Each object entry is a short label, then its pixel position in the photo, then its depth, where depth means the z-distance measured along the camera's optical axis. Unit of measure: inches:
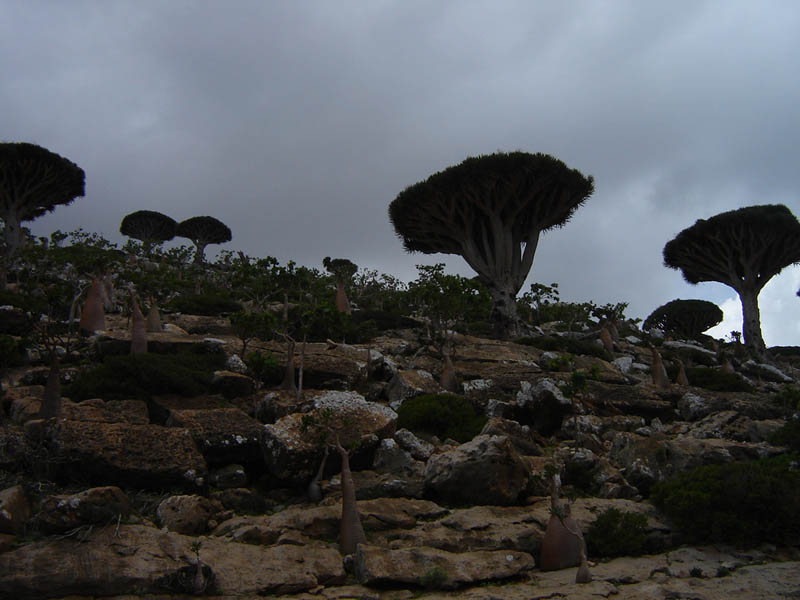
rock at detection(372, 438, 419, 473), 424.5
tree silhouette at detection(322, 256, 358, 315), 1078.4
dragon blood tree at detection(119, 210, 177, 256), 2391.7
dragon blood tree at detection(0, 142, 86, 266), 1601.9
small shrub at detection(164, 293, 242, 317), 1152.2
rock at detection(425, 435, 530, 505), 370.9
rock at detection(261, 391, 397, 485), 381.7
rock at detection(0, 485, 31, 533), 255.9
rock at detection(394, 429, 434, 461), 451.2
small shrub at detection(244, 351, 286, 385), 585.9
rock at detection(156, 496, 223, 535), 304.3
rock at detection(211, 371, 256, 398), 530.3
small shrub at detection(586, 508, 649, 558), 330.0
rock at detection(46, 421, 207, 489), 331.3
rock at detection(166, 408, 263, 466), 395.2
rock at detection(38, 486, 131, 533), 258.8
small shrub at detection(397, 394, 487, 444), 527.8
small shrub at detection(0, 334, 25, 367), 509.7
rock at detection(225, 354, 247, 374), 632.4
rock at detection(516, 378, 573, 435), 582.2
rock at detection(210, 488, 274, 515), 353.1
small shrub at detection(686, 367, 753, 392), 928.3
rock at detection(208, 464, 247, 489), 381.1
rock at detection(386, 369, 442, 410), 602.5
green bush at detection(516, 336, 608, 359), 1096.2
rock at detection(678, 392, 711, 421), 654.3
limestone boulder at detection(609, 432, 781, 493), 424.5
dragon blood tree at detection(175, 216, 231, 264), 2496.3
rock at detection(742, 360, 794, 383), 1213.1
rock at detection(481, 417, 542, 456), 478.0
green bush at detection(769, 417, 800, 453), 473.1
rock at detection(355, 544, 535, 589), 271.1
